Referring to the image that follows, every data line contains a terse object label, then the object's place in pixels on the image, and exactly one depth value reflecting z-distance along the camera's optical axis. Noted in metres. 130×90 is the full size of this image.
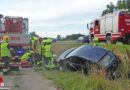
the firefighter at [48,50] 7.84
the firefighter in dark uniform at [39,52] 8.32
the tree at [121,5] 44.12
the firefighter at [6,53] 6.86
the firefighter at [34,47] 8.52
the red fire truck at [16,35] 9.05
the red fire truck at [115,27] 13.27
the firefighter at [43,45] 8.08
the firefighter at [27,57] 8.50
